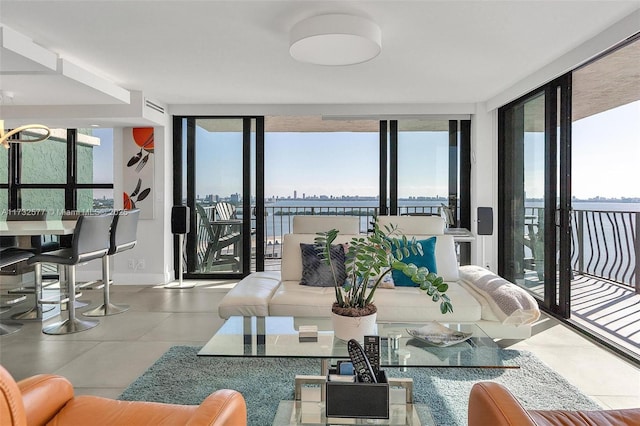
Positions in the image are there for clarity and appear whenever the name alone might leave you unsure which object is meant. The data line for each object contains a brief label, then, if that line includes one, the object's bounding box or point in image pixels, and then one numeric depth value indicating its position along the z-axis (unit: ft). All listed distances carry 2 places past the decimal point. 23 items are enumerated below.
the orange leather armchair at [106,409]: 3.94
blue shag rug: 7.33
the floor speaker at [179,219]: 17.53
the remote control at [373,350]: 5.86
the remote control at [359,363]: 5.43
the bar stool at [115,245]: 13.60
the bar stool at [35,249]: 13.26
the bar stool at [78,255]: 11.74
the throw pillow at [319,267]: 11.23
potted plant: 5.78
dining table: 11.27
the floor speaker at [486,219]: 15.74
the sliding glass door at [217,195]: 19.34
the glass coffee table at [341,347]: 6.44
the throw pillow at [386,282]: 10.81
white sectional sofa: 9.11
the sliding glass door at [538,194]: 12.81
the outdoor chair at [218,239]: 19.49
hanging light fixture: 13.83
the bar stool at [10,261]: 11.84
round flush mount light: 9.27
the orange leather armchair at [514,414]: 3.53
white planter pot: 6.75
